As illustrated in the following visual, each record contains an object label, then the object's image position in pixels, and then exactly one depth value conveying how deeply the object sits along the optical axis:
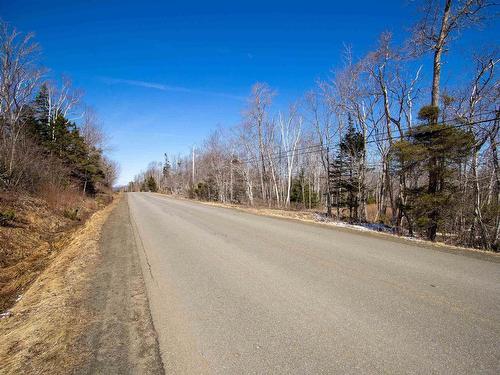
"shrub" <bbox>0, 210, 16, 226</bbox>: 10.18
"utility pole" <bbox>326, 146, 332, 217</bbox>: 26.64
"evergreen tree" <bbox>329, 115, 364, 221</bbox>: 25.16
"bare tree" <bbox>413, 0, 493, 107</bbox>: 13.59
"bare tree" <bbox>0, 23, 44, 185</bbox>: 16.85
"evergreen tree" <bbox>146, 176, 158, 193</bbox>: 108.00
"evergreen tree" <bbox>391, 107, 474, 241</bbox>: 12.02
